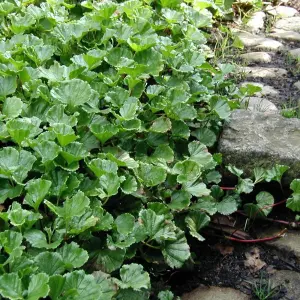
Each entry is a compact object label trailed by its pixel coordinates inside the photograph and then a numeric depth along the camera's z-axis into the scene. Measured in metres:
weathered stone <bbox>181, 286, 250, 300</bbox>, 2.05
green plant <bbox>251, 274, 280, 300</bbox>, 2.02
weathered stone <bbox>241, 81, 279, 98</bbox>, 3.22
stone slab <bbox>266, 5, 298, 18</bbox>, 4.48
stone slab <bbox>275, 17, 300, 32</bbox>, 4.24
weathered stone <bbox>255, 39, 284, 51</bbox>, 3.85
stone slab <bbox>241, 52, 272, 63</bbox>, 3.67
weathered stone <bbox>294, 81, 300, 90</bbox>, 3.31
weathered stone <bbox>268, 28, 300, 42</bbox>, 4.03
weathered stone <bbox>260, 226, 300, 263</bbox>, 2.21
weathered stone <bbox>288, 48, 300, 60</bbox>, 3.68
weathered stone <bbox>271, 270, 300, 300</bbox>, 2.04
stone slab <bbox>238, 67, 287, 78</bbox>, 3.45
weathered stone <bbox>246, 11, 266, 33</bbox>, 4.21
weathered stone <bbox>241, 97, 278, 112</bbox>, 2.96
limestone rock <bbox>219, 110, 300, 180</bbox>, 2.36
